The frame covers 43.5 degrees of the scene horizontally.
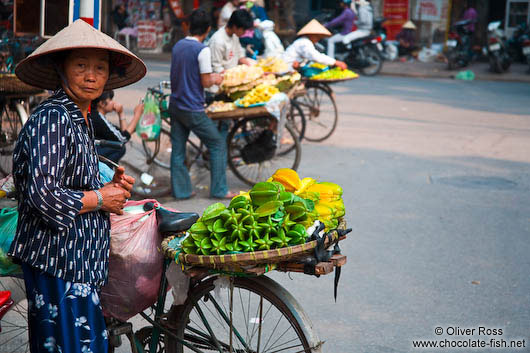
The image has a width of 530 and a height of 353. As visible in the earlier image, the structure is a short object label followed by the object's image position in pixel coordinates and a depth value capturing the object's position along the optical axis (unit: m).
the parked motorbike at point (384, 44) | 20.50
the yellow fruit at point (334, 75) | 9.27
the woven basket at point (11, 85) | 6.74
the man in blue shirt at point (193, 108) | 6.54
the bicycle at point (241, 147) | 7.32
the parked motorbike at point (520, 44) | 18.68
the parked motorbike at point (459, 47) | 19.58
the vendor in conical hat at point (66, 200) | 2.40
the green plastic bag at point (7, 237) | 2.89
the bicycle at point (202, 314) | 2.63
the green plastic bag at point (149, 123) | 7.13
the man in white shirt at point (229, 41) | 7.45
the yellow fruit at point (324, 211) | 2.78
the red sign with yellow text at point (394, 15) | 23.42
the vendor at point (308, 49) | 9.27
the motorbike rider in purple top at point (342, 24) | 18.42
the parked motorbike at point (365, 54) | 18.55
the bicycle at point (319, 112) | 9.60
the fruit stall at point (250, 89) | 6.97
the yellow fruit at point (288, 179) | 2.95
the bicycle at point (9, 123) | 7.20
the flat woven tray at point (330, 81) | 9.27
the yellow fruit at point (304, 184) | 2.92
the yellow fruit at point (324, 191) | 2.90
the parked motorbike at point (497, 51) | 18.72
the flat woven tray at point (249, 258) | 2.42
